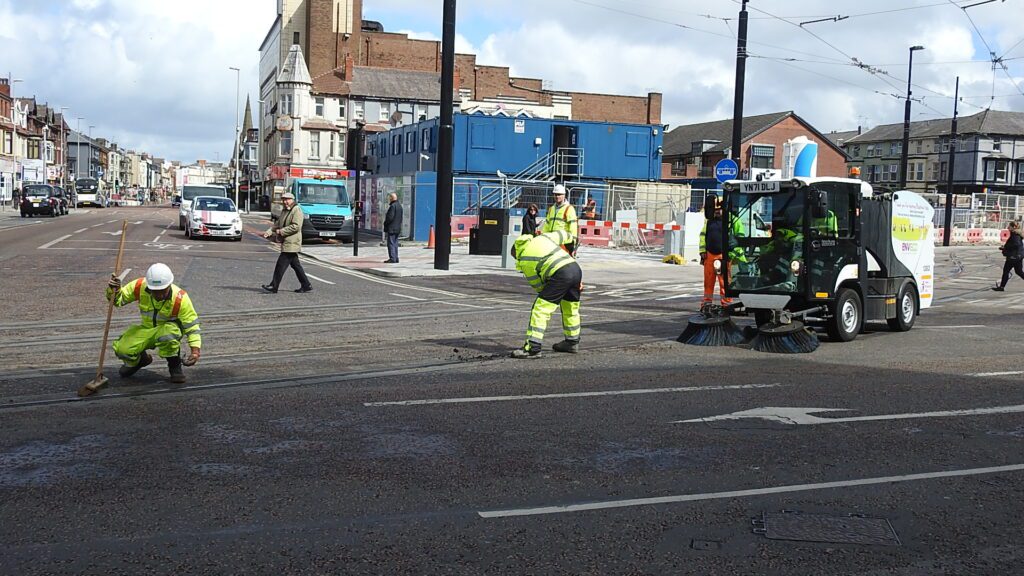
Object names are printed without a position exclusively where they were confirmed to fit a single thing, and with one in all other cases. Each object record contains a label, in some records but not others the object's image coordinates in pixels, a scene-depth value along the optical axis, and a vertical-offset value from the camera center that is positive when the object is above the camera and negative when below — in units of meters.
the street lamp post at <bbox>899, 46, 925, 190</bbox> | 38.32 +4.41
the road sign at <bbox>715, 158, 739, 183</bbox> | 20.19 +1.12
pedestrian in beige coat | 16.22 -0.51
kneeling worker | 8.34 -1.08
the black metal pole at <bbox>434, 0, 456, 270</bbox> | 20.81 +1.29
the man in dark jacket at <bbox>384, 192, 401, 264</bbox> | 23.59 -0.39
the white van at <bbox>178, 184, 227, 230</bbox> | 38.30 +0.54
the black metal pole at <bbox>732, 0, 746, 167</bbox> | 21.02 +3.22
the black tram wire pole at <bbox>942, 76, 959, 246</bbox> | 43.94 +1.01
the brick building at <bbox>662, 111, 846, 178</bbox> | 71.06 +5.91
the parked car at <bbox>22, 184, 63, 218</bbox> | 52.59 -0.16
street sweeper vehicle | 11.99 -0.36
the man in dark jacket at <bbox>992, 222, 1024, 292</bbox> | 20.61 -0.42
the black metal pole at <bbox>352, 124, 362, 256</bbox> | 24.44 +1.20
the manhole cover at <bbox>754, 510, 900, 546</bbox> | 4.64 -1.51
